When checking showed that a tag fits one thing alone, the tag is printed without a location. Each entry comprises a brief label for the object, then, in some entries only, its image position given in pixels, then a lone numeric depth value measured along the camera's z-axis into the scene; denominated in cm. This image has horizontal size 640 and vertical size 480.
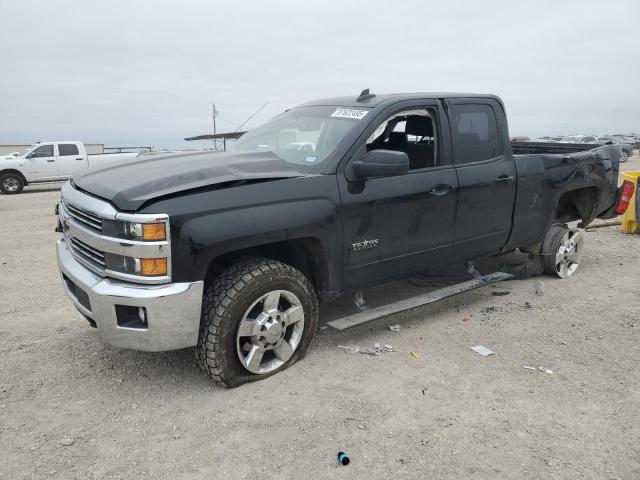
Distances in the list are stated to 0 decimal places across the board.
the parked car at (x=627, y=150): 3200
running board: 393
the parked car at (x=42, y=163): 1683
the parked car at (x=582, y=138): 3553
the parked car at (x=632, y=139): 4744
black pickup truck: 303
